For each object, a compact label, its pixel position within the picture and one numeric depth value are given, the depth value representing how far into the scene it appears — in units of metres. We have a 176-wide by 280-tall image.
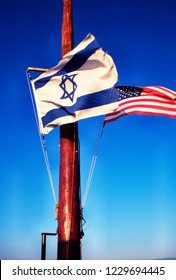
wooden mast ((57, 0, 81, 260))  5.51
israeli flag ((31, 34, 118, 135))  6.36
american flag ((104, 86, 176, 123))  7.27
